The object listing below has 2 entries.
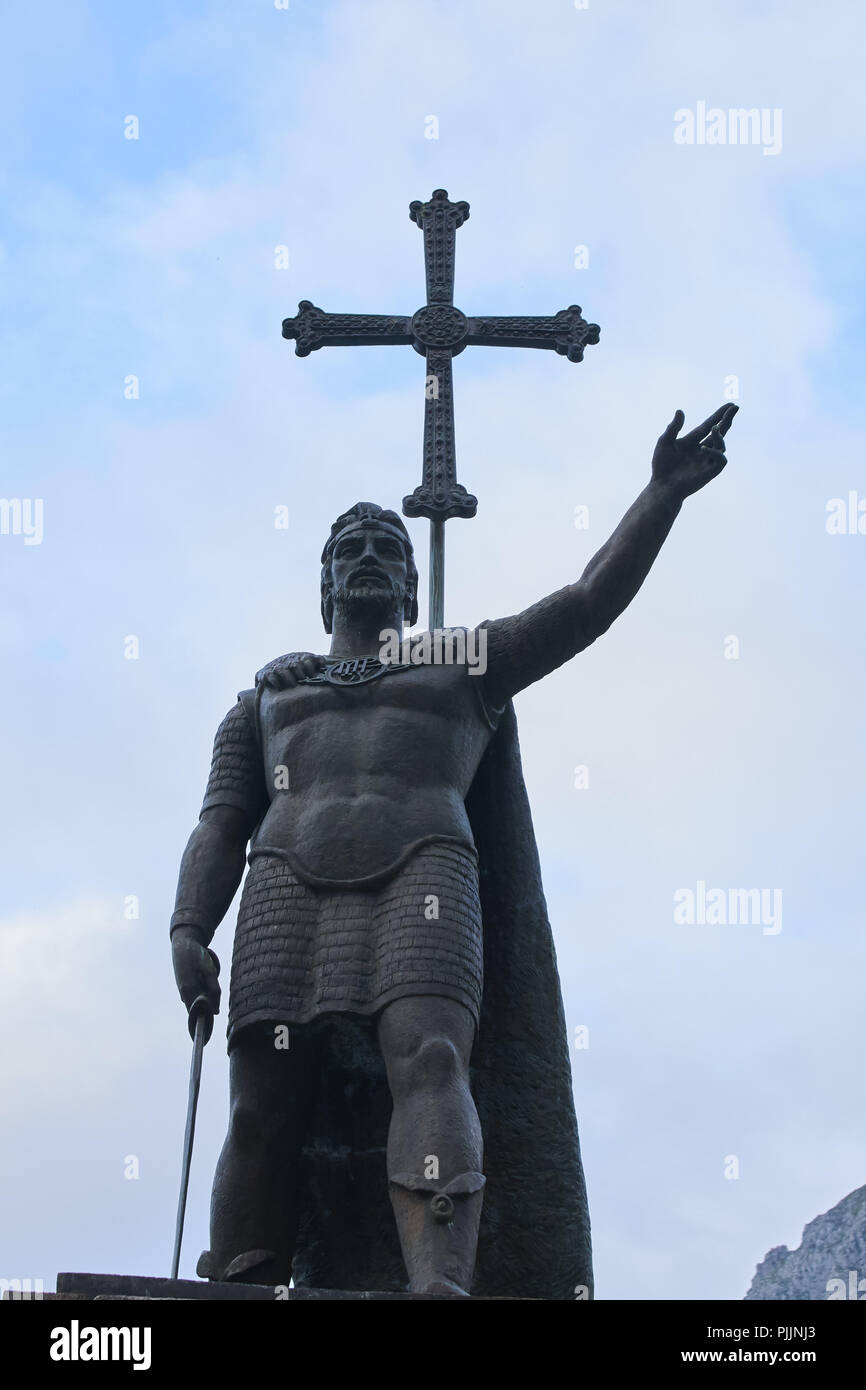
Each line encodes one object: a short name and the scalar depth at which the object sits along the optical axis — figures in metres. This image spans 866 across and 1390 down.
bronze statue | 7.88
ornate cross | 10.77
